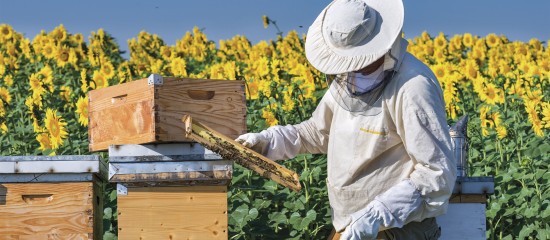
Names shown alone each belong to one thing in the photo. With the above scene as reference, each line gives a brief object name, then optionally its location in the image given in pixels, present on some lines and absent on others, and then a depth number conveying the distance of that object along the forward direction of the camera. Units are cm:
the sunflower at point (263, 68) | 1042
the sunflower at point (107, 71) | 1054
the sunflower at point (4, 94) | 961
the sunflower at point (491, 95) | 987
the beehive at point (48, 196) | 524
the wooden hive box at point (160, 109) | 509
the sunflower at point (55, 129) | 743
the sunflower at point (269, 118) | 821
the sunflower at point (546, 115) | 817
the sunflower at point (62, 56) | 1231
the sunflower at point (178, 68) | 1138
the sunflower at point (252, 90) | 939
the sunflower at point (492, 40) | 1484
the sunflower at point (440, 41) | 1430
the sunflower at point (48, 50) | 1296
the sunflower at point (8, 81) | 1145
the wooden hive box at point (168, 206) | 513
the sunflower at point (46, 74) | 1079
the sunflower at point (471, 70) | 1155
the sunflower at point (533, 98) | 922
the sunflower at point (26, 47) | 1366
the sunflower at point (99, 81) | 994
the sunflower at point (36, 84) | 944
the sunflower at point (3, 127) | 859
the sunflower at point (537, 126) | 833
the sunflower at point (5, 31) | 1480
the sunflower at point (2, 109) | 887
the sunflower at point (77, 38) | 1399
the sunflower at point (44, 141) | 781
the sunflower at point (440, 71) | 1070
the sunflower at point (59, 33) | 1399
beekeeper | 416
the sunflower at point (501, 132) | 837
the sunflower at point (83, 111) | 802
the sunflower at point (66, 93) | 1027
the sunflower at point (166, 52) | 1383
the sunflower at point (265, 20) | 1155
